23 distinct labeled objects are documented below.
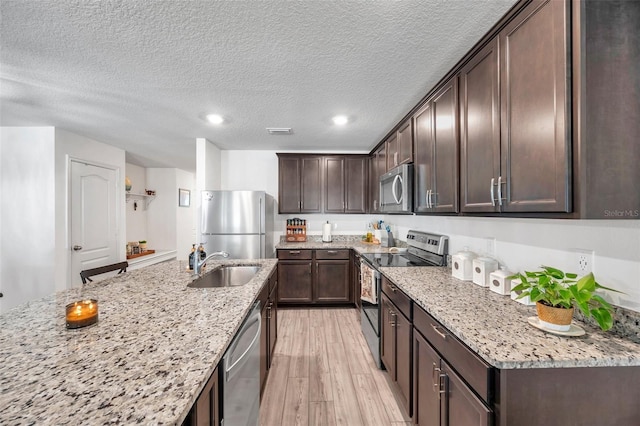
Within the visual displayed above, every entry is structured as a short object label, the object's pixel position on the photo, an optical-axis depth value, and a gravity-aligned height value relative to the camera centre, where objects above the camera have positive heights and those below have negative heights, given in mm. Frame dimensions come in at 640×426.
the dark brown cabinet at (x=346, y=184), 4113 +462
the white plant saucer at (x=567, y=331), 990 -487
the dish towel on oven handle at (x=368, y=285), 2316 -717
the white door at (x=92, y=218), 3387 -51
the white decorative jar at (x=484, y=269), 1622 -382
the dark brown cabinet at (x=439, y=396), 987 -851
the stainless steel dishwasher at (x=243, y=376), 1056 -807
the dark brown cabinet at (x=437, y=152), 1687 +448
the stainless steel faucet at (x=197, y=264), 1896 -387
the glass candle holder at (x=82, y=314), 1040 -421
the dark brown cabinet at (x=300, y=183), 4062 +478
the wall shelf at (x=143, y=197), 5289 +370
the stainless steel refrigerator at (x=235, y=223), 3428 -139
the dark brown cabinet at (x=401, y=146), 2414 +701
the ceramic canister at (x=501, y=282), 1460 -422
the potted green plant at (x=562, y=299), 931 -352
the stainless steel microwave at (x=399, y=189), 2324 +218
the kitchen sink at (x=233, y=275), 2193 -550
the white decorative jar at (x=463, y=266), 1776 -395
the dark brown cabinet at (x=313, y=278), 3707 -980
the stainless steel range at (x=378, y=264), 2285 -494
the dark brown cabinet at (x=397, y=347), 1621 -1001
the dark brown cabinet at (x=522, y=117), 959 +432
